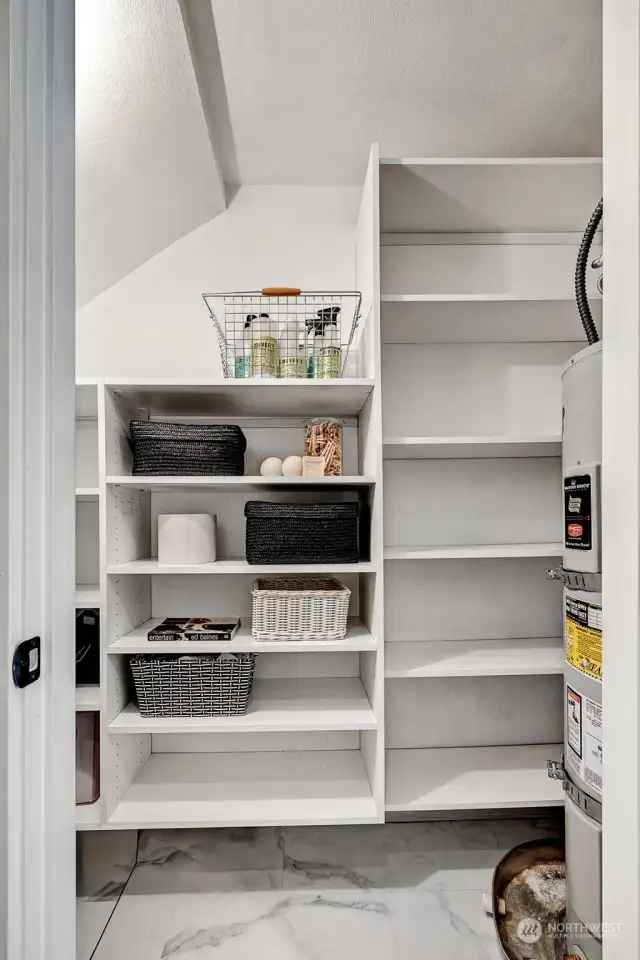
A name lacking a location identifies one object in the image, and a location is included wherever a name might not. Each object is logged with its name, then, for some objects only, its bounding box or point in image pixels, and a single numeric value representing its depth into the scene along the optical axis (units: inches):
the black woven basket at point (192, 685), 68.9
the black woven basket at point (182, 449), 68.6
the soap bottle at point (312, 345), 72.2
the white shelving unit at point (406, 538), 67.8
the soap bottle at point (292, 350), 71.8
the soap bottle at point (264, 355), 70.7
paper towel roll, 70.7
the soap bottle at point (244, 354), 71.4
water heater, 48.8
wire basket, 71.4
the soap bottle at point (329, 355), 71.4
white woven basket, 68.5
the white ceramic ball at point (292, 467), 71.2
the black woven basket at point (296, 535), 67.9
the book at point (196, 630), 68.7
